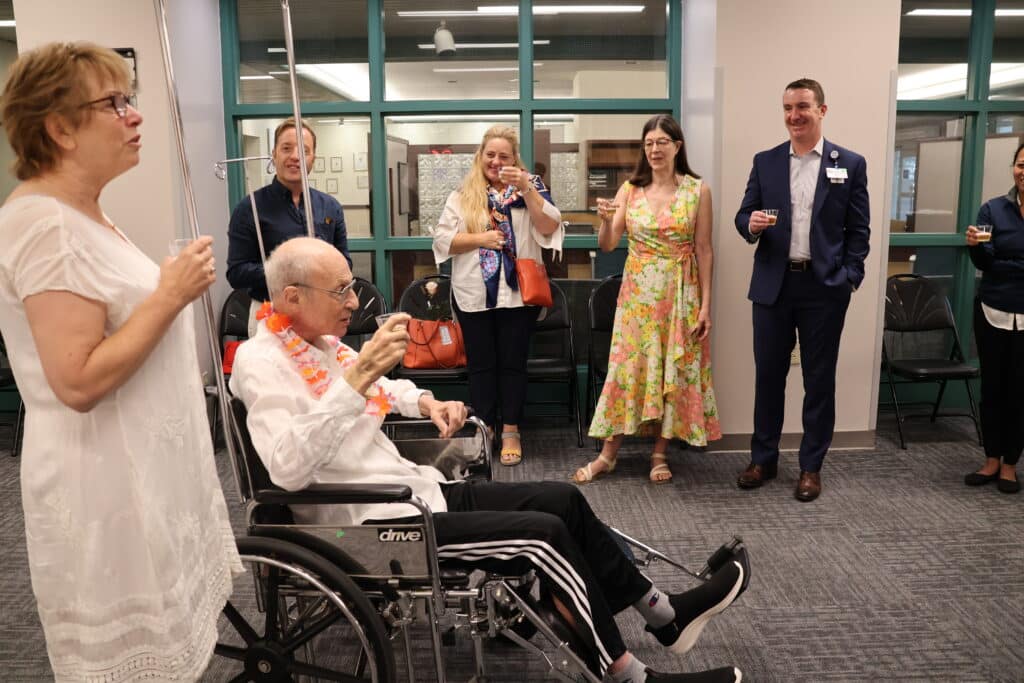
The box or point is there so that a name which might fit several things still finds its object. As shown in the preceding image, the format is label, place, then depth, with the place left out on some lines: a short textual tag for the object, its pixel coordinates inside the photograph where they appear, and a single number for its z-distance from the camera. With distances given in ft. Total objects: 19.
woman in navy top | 12.25
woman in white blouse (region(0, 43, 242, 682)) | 4.17
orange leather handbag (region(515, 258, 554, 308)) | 13.25
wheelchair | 5.78
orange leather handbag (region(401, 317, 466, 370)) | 14.37
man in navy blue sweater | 12.00
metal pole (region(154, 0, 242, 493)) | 5.10
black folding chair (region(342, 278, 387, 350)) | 15.15
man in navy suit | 11.68
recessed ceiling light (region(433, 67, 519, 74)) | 16.05
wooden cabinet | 16.22
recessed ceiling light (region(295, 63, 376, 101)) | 15.98
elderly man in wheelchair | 5.86
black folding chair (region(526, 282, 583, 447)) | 14.66
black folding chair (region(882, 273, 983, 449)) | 14.43
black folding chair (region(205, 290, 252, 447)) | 15.25
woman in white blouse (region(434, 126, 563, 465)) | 13.16
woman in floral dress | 12.69
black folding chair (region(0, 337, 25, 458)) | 14.47
